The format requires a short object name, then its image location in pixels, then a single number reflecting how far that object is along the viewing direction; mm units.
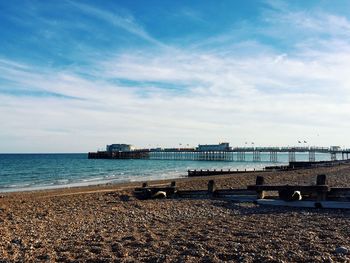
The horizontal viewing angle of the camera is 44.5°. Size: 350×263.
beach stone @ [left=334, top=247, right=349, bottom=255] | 7116
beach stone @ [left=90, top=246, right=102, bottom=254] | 7908
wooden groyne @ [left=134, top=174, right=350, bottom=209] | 13008
